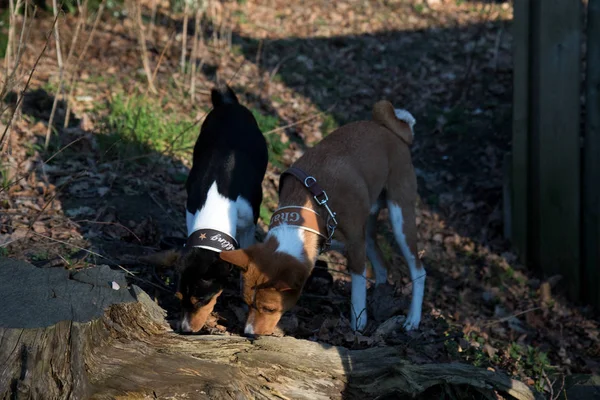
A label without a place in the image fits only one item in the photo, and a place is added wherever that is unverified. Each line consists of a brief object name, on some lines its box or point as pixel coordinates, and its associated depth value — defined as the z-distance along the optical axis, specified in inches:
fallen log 133.8
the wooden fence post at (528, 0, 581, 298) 278.2
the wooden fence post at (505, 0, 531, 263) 291.0
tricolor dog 190.9
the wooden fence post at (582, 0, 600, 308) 271.6
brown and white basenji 186.1
